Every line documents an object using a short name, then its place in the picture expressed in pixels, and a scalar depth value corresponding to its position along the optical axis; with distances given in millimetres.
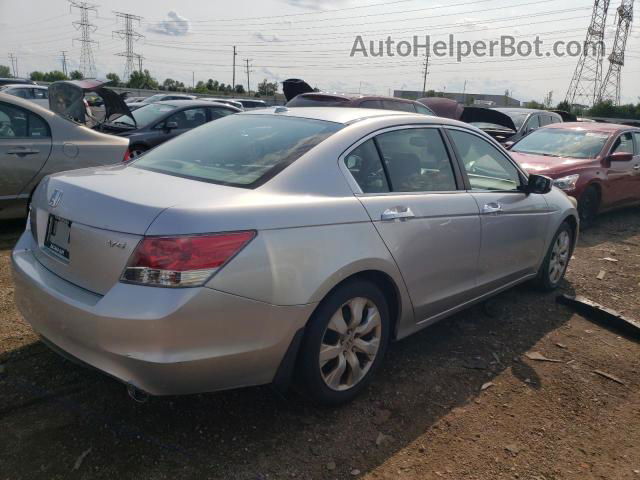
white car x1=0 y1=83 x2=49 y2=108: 18797
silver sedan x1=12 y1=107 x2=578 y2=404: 2227
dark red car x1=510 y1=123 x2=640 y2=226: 7438
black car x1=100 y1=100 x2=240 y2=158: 9188
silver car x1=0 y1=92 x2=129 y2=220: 5414
